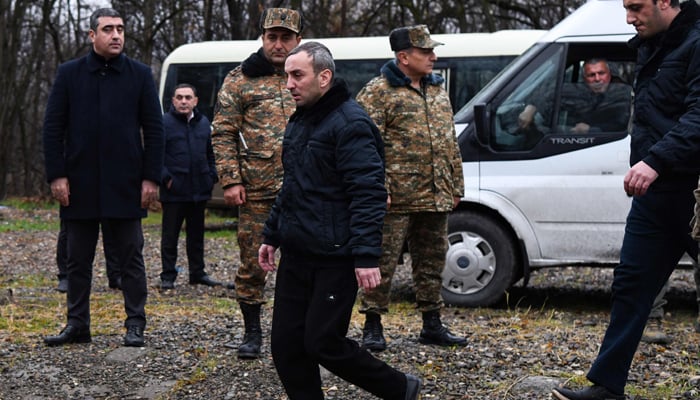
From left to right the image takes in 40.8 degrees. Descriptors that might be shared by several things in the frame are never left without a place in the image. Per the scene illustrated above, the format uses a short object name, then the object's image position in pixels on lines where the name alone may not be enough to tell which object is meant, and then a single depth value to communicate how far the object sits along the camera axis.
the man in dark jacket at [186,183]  9.50
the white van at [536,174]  7.59
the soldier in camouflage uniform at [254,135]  5.55
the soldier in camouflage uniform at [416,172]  5.97
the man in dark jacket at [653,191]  4.38
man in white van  7.61
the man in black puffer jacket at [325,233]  4.07
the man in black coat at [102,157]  5.90
